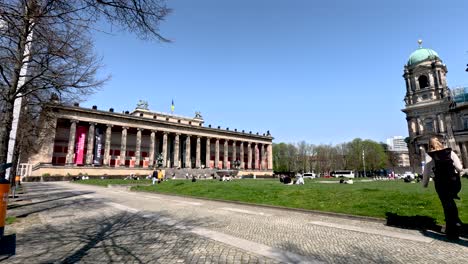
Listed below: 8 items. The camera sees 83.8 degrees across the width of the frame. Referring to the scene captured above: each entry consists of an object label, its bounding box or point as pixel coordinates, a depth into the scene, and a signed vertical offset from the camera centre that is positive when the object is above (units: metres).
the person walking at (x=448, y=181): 6.62 -0.30
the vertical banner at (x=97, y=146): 61.16 +5.76
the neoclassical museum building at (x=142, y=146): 60.73 +7.24
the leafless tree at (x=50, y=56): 5.08 +3.64
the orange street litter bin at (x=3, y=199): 5.06 -0.55
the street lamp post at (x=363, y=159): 96.49 +3.99
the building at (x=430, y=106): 72.00 +18.10
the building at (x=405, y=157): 164.84 +8.15
